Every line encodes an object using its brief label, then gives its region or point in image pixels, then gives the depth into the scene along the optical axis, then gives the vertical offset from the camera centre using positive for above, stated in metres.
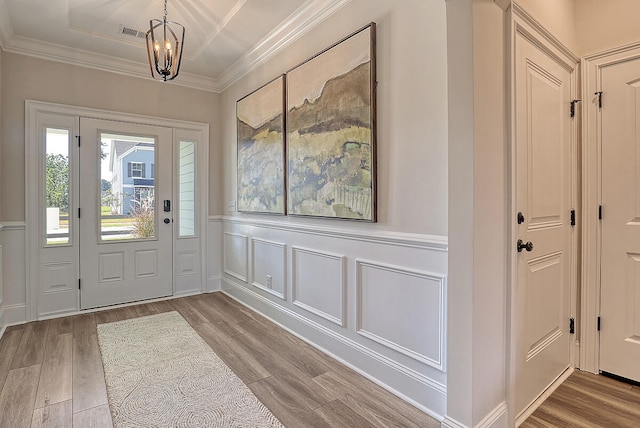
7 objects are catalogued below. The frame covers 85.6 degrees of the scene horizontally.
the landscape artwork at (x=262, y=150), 3.22 +0.62
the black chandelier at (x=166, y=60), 2.25 +1.01
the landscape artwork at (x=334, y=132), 2.28 +0.58
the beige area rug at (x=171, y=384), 1.89 -1.12
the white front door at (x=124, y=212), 3.73 -0.02
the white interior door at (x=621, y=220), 2.15 -0.07
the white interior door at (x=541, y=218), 1.83 -0.05
